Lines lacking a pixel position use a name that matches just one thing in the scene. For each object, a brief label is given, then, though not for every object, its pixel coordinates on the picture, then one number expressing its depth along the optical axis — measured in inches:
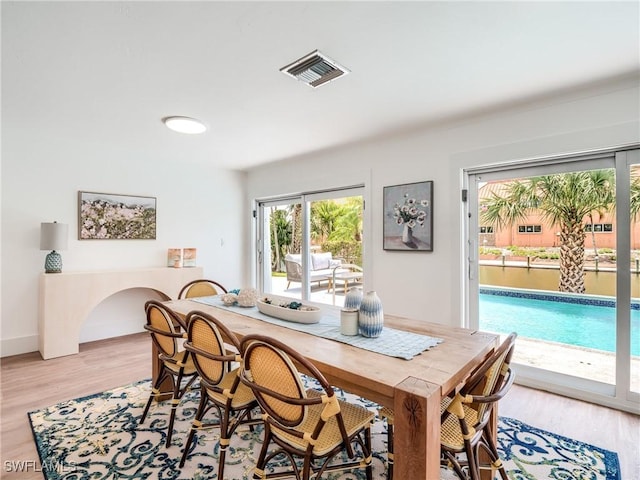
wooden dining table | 43.2
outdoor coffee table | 157.6
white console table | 130.6
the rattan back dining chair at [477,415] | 49.5
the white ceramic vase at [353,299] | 71.1
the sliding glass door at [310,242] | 161.5
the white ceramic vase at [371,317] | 65.0
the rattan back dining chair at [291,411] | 48.3
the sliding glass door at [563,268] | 93.8
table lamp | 132.1
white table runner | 58.8
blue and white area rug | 67.9
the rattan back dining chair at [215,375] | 62.6
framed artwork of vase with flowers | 127.9
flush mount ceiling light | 118.0
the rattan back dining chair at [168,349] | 76.1
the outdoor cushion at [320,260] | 174.7
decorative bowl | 76.7
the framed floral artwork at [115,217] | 151.1
